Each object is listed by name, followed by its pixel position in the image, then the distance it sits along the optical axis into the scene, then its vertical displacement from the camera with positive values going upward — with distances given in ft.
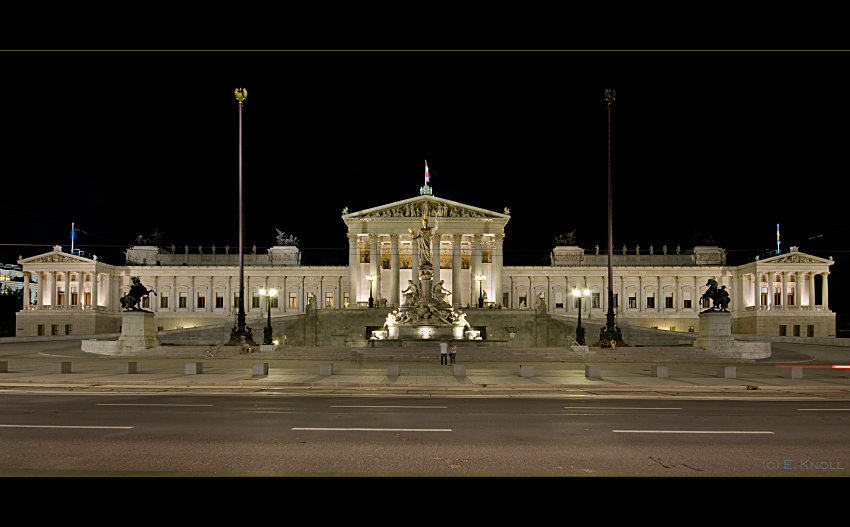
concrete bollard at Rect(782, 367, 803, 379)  87.35 -12.22
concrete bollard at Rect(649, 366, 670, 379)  88.94 -12.23
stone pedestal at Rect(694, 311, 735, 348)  138.82 -9.72
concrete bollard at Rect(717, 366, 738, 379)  88.79 -12.25
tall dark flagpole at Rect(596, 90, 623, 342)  134.00 -4.97
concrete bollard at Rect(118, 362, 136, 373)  93.71 -12.05
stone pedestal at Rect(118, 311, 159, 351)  143.64 -10.33
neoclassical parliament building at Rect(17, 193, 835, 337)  297.12 +3.37
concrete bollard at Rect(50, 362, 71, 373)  94.99 -12.10
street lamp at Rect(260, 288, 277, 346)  150.29 -11.68
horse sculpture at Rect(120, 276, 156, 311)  143.43 -2.23
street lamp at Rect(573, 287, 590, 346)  155.63 -12.22
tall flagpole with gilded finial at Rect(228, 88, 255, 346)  134.99 -8.78
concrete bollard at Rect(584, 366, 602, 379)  89.25 -12.27
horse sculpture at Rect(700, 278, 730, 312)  141.28 -2.36
